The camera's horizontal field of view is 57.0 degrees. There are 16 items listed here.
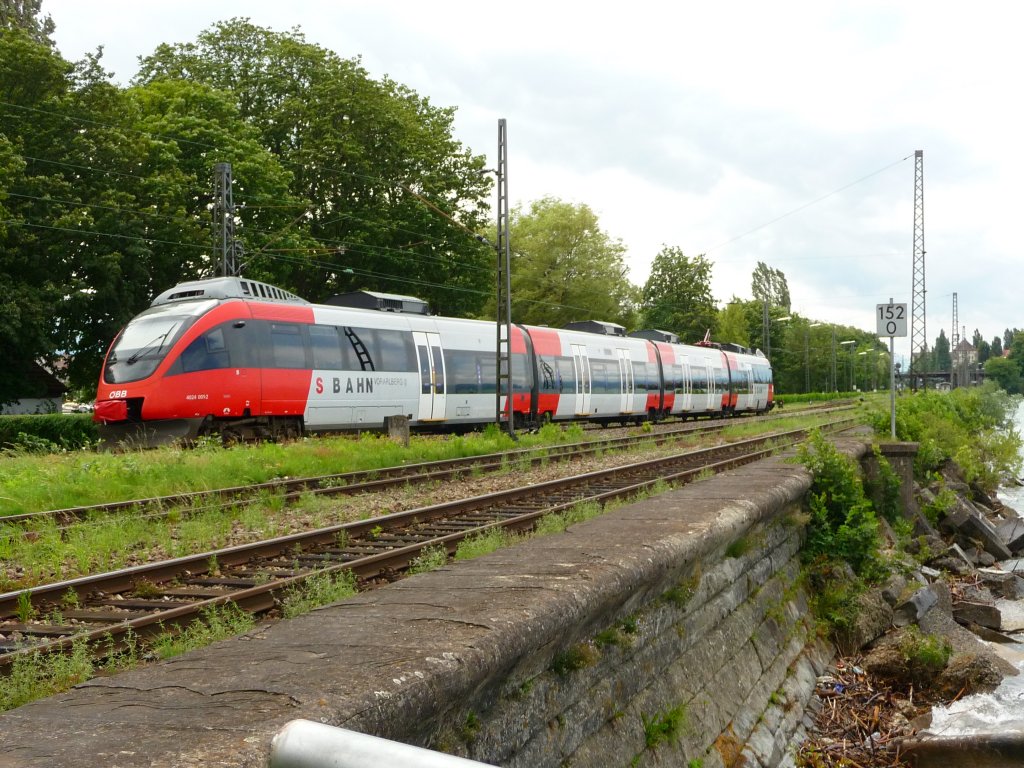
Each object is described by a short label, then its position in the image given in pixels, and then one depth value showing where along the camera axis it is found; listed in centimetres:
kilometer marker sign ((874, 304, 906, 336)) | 1620
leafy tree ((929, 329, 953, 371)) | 18140
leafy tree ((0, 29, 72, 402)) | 2736
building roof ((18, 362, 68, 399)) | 3080
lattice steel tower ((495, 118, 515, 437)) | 2114
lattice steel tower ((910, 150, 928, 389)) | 4178
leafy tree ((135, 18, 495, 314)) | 3925
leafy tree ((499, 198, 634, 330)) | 5988
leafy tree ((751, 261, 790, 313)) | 12612
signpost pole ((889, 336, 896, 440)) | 1505
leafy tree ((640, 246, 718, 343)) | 7144
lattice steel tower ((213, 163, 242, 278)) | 2472
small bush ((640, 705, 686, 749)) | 462
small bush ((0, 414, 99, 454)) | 2442
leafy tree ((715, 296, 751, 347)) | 7769
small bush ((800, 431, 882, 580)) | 927
